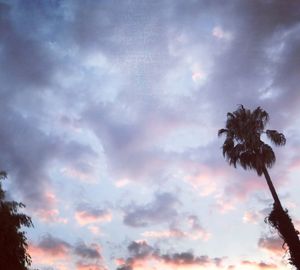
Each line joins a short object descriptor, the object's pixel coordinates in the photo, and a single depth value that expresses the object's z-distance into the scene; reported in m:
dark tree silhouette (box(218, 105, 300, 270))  21.68
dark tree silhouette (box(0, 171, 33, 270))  19.81
